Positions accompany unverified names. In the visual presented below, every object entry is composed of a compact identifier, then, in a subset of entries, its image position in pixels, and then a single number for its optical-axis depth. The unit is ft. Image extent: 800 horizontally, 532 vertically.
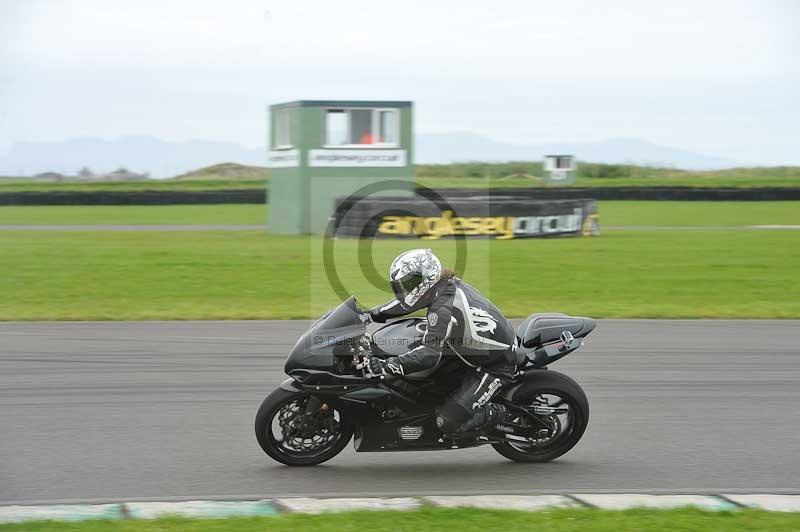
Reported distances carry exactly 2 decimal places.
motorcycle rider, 42.39
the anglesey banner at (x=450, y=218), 151.74
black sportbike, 42.68
